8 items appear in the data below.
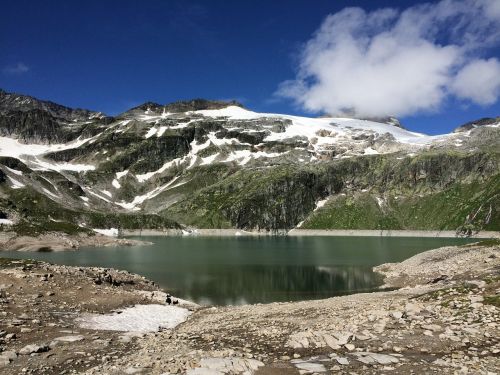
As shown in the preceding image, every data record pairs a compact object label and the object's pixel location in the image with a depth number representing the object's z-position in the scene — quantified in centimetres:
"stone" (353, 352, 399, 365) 2031
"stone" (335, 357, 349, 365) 2047
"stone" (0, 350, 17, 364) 2255
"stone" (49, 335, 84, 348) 2623
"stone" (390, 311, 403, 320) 2682
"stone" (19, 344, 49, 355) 2419
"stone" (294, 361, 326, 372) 1982
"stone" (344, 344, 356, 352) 2253
